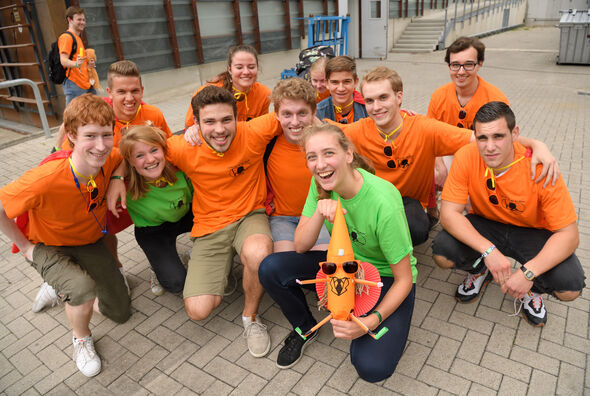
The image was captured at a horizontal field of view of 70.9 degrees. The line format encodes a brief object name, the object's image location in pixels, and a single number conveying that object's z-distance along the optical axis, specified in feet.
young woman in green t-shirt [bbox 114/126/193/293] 10.85
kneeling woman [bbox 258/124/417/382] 8.37
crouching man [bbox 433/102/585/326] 9.37
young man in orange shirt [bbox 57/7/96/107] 23.71
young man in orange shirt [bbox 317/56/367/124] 13.39
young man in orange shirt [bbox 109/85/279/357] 10.57
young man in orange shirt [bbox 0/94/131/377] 9.53
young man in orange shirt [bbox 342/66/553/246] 11.27
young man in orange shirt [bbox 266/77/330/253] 11.00
